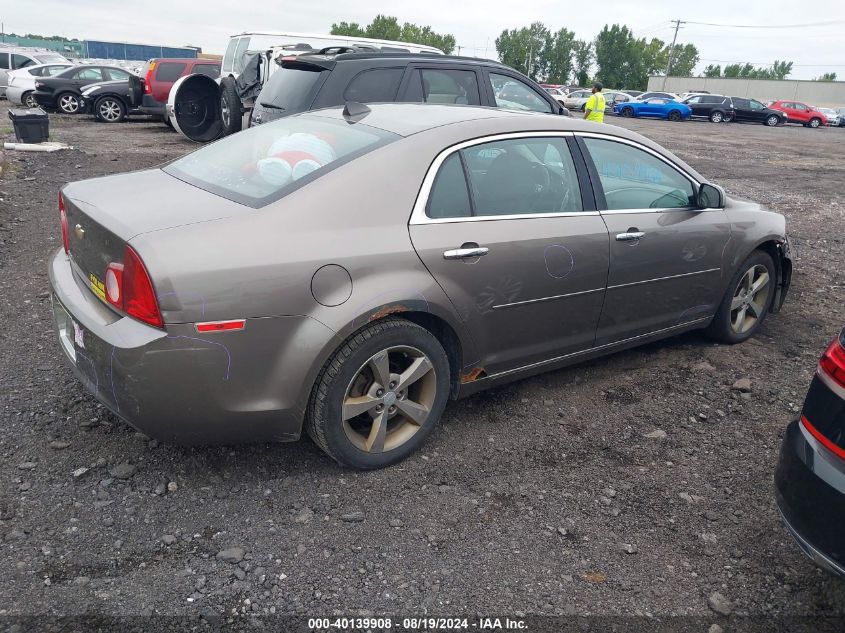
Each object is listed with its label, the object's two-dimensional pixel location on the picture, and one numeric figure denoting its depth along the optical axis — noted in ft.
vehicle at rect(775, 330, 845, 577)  7.14
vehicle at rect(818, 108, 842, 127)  123.85
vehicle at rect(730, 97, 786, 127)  113.62
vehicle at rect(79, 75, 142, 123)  57.62
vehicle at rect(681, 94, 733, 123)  112.98
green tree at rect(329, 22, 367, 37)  332.19
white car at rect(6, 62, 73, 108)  61.11
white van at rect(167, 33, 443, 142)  36.32
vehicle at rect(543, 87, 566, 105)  128.77
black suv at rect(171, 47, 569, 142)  23.45
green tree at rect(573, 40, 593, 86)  330.57
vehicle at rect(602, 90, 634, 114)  128.57
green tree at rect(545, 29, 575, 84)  337.11
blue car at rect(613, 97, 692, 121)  113.19
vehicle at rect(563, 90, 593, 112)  128.78
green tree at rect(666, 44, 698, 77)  384.27
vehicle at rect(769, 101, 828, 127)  119.85
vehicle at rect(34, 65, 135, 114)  60.34
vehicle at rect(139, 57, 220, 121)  53.93
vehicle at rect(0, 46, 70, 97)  76.69
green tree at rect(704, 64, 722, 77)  399.11
